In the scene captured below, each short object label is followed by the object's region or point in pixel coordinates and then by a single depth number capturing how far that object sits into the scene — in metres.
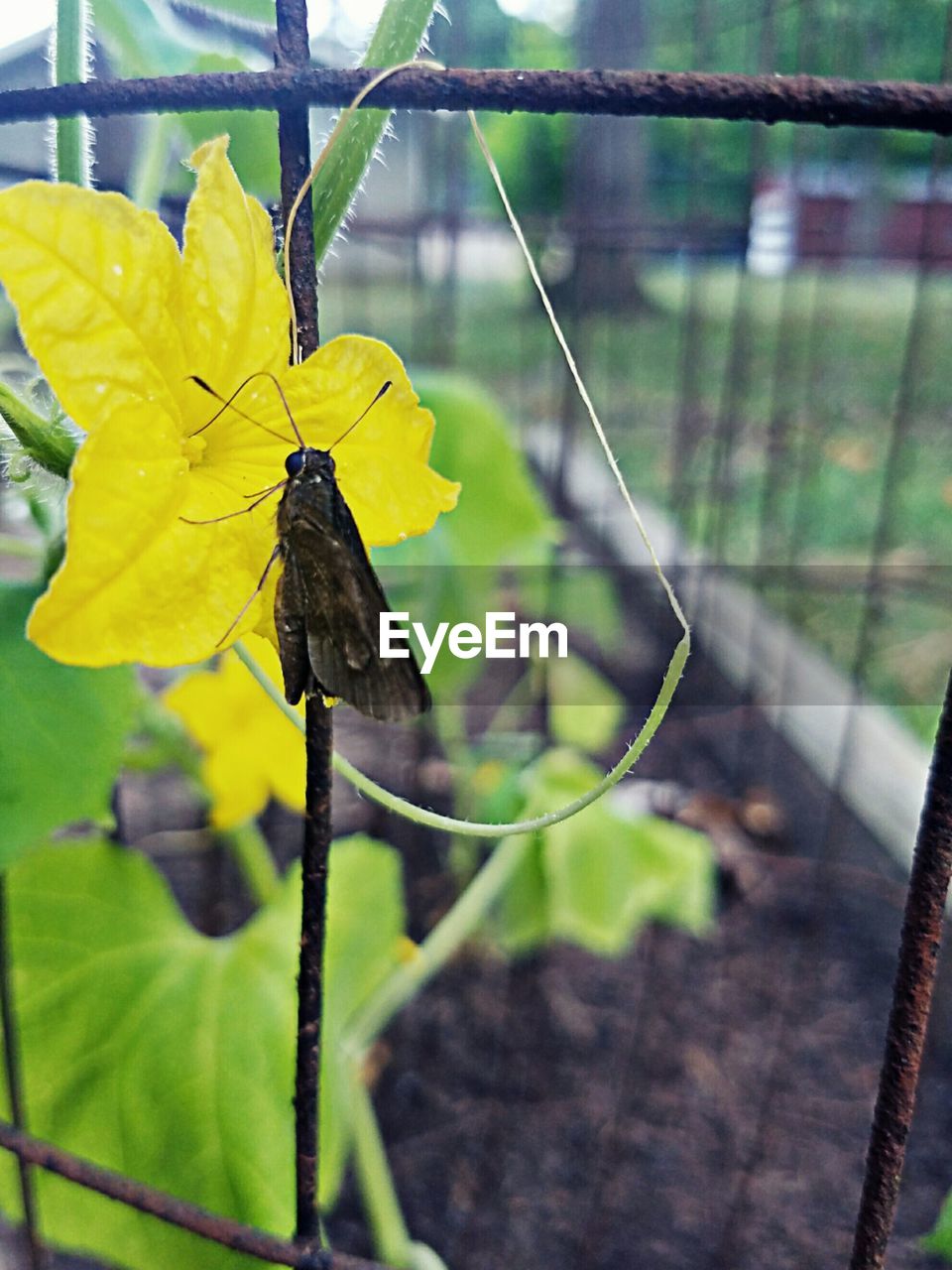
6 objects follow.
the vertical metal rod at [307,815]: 0.11
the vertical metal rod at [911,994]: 0.11
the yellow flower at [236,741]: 0.28
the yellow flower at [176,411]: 0.09
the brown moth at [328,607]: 0.10
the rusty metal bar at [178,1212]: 0.13
